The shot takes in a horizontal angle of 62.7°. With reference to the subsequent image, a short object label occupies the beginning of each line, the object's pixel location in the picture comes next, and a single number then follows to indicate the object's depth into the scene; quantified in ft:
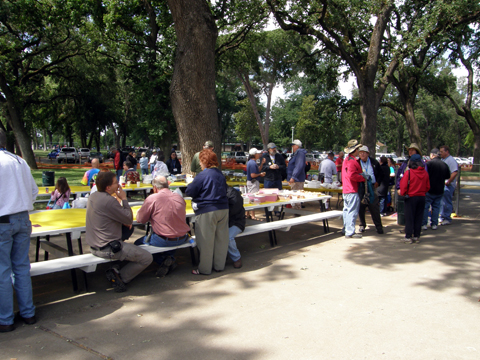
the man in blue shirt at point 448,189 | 29.43
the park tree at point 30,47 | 59.16
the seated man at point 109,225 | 14.78
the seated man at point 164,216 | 16.62
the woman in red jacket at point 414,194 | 23.03
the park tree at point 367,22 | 41.50
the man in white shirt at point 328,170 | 37.32
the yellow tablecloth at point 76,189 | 29.15
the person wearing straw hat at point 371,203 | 25.43
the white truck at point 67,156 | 123.95
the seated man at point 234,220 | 18.52
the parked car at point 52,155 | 144.51
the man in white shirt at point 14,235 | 11.85
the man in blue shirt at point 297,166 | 31.70
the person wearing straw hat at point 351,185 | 24.07
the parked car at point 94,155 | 133.93
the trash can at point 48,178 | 40.32
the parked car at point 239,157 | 141.59
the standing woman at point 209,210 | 17.13
